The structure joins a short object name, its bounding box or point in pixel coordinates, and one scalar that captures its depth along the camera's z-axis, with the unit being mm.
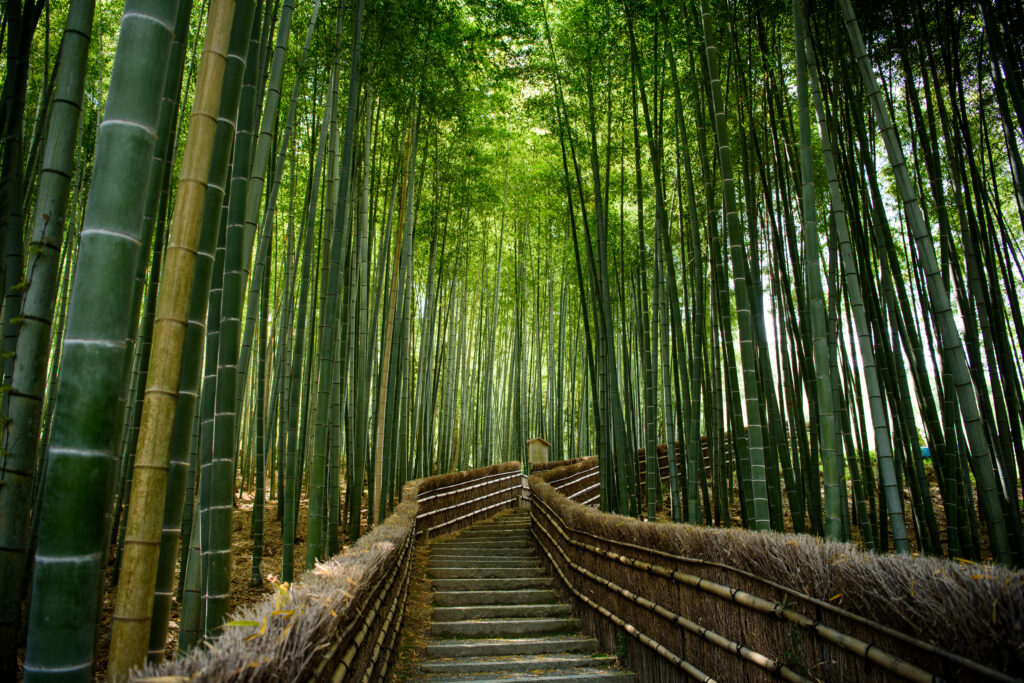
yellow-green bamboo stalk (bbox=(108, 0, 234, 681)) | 1046
